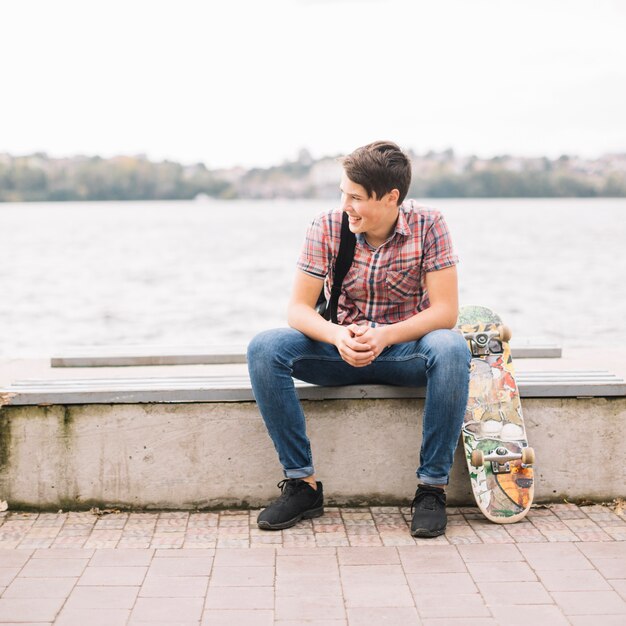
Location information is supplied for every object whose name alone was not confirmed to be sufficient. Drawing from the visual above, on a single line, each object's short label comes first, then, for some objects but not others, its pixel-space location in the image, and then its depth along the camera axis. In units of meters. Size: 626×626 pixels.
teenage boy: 3.81
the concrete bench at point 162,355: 4.84
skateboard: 3.97
